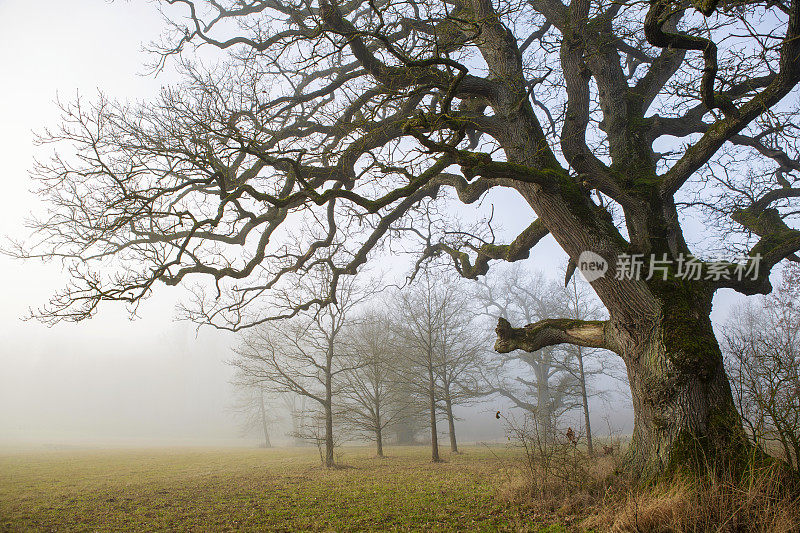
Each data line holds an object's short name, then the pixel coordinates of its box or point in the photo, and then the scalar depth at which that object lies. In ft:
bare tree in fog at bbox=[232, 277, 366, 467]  51.47
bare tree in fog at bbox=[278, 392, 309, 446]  107.54
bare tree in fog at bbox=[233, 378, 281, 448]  116.88
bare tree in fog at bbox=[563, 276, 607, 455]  55.11
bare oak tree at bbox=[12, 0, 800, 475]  15.75
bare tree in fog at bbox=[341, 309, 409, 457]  58.80
